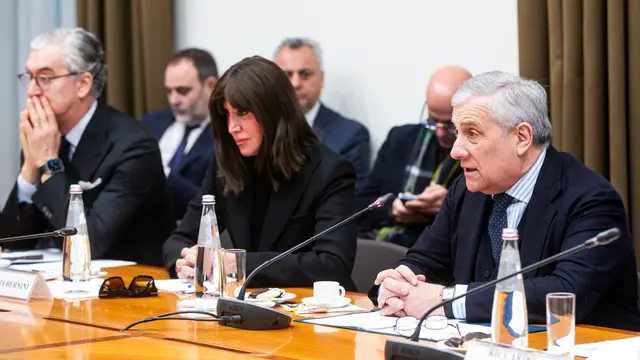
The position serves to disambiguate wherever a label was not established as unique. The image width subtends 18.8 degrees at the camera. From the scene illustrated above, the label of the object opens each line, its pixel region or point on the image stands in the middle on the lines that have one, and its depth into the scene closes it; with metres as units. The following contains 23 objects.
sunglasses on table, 5.54
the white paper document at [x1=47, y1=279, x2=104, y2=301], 5.56
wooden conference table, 4.00
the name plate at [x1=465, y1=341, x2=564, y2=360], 3.36
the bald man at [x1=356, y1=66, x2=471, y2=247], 8.49
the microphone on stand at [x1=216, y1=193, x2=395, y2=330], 4.53
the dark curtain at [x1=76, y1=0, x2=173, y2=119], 11.16
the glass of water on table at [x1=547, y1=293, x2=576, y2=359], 3.69
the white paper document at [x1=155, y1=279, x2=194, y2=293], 5.80
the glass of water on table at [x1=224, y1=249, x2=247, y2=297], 5.13
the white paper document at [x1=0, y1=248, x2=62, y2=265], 6.95
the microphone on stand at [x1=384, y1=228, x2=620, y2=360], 3.53
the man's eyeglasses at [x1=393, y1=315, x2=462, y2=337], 4.50
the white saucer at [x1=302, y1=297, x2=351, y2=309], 5.18
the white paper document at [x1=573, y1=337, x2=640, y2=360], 3.65
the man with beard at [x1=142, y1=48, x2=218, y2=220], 10.47
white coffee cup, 5.21
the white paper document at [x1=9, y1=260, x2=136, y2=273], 6.57
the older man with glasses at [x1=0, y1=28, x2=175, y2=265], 7.62
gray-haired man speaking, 4.90
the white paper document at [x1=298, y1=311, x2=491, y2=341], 4.37
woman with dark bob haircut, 6.46
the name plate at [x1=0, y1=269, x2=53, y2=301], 5.43
